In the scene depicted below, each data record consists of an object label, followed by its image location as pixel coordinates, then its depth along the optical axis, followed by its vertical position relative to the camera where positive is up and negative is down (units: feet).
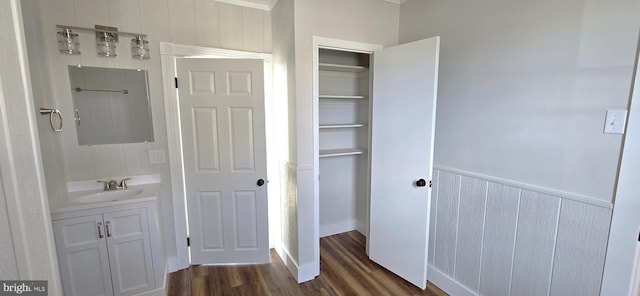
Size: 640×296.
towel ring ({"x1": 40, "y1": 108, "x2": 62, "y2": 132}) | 5.66 +0.11
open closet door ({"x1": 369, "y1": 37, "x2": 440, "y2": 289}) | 6.51 -0.94
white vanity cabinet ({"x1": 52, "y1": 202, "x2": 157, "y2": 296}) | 5.63 -2.93
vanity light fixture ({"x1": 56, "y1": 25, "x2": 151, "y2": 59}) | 6.20 +1.91
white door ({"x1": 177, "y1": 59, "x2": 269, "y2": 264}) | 7.48 -1.16
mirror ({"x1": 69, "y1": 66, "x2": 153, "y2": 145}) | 6.60 +0.37
